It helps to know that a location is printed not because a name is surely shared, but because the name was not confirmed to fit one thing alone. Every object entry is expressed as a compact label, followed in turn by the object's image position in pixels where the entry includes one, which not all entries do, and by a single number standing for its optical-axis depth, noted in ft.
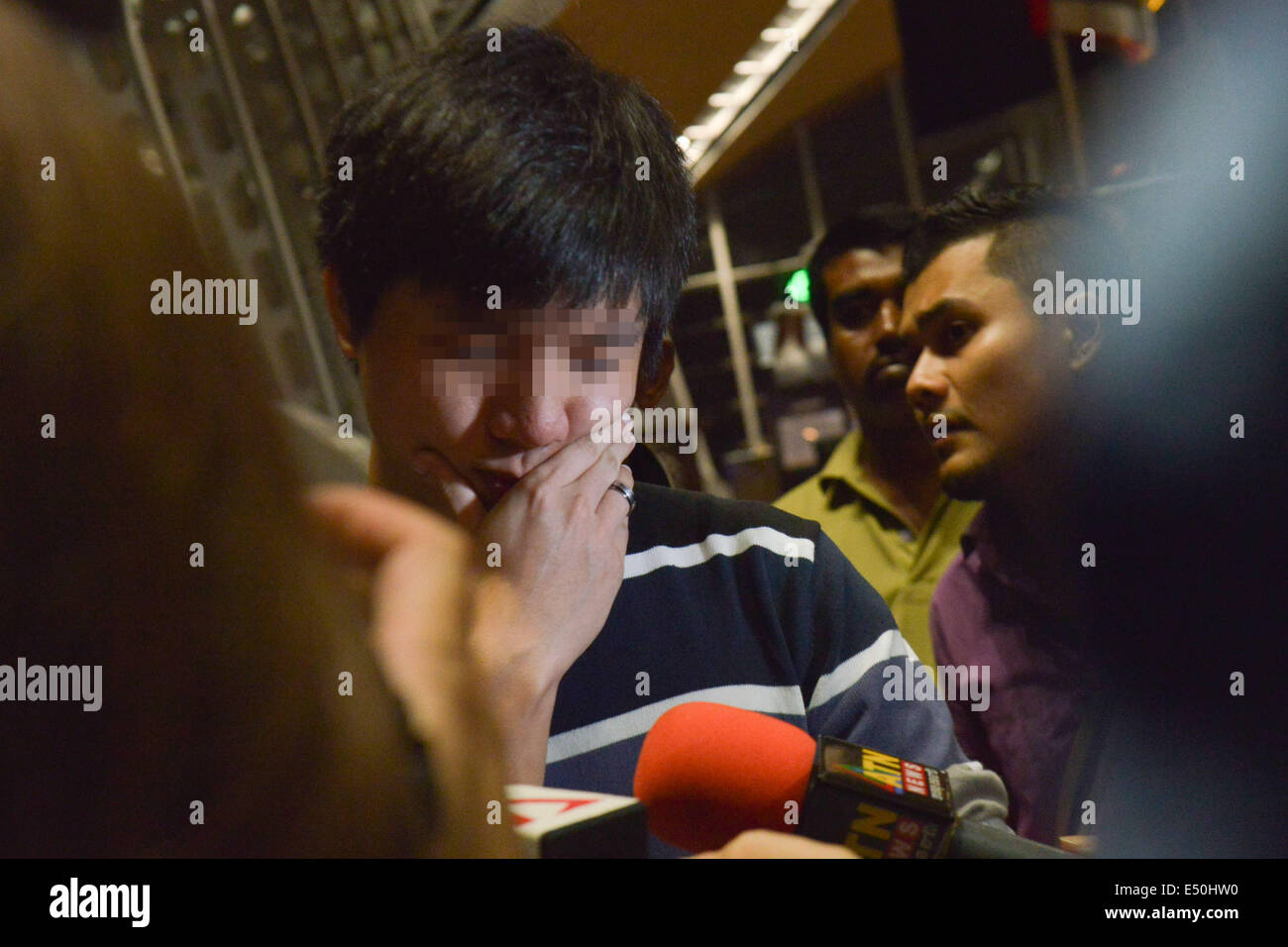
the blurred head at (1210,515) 2.57
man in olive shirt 4.58
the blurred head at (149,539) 1.30
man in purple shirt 3.91
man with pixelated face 3.59
